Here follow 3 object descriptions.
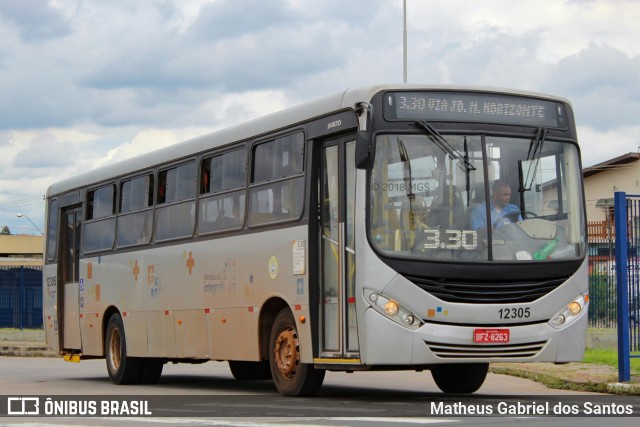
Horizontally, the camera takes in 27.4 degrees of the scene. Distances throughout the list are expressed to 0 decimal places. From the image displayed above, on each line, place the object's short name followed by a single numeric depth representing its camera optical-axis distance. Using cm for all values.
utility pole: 3584
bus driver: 1405
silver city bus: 1384
